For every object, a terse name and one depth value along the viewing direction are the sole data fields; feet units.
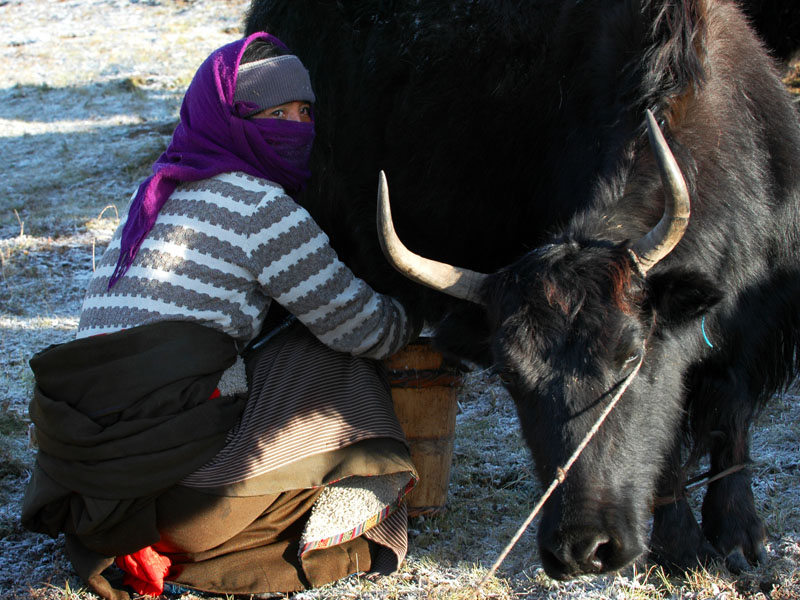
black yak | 15.53
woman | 16.61
